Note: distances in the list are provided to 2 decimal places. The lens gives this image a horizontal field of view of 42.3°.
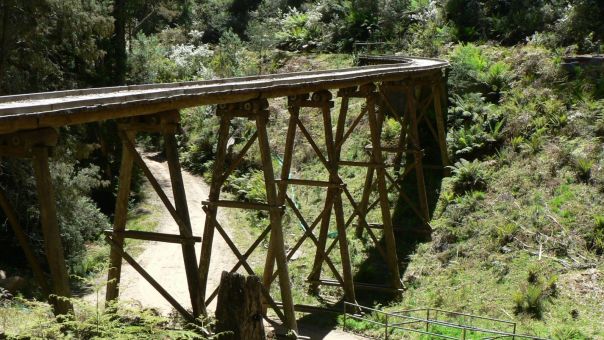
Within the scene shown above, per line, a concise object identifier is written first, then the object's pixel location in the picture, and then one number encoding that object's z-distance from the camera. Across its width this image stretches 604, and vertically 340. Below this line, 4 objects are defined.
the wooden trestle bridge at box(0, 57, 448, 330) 8.03
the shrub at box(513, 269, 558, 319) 15.48
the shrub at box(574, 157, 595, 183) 19.12
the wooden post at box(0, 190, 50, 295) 8.01
